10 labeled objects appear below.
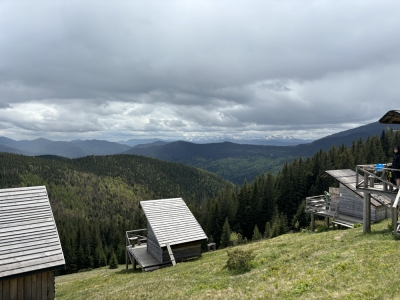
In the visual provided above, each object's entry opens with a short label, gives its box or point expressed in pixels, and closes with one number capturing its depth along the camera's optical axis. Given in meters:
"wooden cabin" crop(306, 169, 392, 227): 29.16
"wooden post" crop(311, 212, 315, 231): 31.87
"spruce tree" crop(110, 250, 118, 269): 53.80
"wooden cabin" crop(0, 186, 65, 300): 12.01
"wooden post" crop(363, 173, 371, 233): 16.65
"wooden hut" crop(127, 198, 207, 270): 25.58
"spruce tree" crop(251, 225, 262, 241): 59.28
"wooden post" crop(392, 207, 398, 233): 14.25
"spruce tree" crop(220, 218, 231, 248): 61.28
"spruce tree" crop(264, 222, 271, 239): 60.07
